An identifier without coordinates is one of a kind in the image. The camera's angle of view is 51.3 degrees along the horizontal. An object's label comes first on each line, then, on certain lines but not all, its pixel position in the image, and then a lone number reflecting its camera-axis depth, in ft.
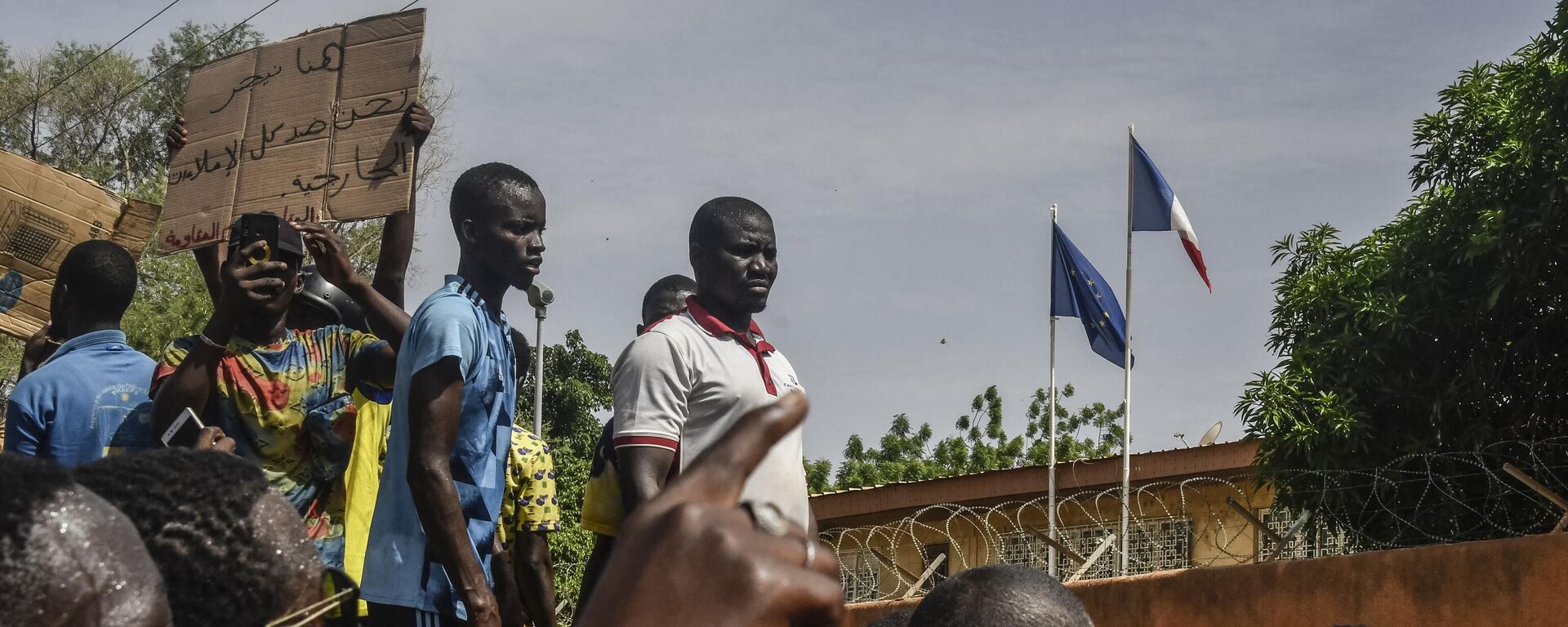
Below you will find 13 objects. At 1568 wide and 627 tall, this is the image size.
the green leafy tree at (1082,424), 107.76
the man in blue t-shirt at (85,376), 13.00
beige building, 51.67
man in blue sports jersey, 11.18
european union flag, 51.98
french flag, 50.03
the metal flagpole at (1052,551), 37.68
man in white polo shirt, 11.05
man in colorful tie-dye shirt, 11.76
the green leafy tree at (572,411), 75.25
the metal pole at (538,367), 49.32
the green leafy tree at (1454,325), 36.47
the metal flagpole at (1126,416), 47.05
